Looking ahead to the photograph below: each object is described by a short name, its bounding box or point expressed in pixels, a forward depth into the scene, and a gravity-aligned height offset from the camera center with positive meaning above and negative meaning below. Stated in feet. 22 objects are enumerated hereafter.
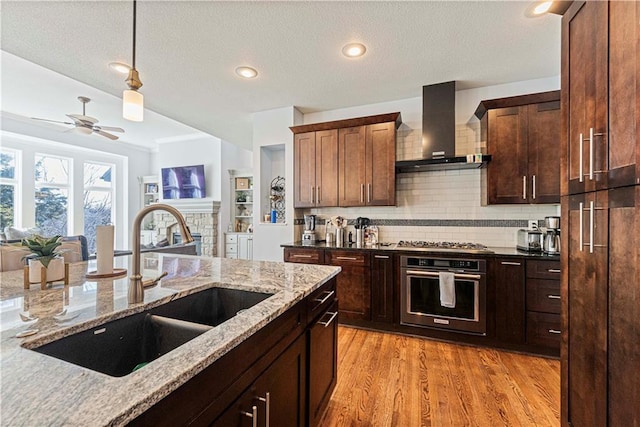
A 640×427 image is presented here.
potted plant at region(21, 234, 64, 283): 4.33 -0.74
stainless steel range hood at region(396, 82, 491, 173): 10.17 +3.23
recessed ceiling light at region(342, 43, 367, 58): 8.03 +4.88
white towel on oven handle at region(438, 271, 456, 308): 9.04 -2.41
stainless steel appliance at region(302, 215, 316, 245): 12.47 -0.72
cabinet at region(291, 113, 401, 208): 10.89 +2.16
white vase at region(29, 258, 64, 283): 4.47 -0.94
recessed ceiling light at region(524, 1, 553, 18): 6.38 +4.89
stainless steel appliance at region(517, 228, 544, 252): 9.16 -0.85
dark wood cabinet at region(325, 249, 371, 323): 10.16 -2.57
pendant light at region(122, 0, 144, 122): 5.63 +2.40
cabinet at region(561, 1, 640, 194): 3.36 +1.68
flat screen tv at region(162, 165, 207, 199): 22.74 +2.60
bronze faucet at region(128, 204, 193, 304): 3.77 -0.52
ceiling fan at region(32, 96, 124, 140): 13.32 +4.43
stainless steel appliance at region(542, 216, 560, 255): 8.61 -0.68
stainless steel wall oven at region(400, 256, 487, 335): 8.90 -2.60
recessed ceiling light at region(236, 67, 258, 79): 9.32 +4.84
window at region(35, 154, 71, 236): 19.58 +1.44
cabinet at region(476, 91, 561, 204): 8.98 +2.22
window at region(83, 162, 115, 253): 22.45 +1.38
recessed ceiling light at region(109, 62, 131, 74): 9.04 +4.84
